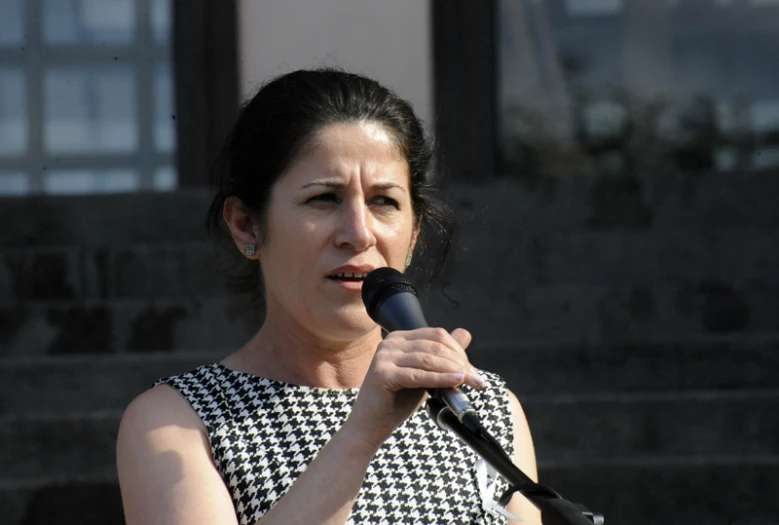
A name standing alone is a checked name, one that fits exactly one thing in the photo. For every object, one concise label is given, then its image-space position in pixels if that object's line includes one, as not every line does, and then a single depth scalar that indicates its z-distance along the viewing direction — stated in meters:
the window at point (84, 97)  13.28
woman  4.01
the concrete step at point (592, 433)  8.22
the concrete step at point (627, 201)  10.33
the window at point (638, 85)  12.83
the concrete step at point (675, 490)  7.95
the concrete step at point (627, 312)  9.35
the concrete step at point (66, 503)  7.95
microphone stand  2.73
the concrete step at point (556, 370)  8.77
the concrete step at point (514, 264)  9.95
